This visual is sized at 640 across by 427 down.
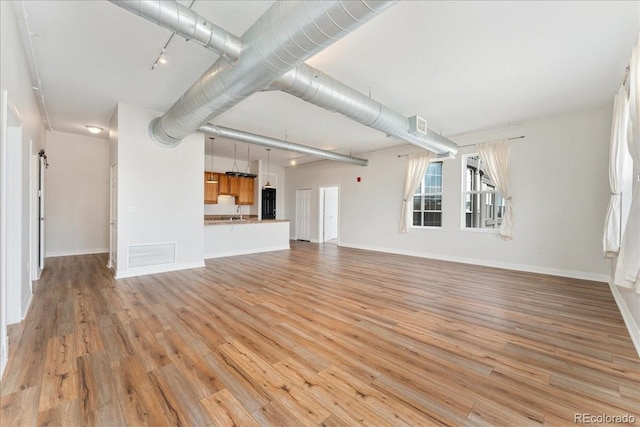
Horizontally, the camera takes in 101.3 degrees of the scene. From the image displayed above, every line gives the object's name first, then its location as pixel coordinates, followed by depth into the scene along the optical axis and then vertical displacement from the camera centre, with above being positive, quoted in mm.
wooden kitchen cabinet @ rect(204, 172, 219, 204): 8750 +592
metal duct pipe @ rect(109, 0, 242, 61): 1782 +1375
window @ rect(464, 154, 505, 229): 5914 +313
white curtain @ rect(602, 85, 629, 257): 3402 +541
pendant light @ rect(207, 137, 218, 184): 8606 +1021
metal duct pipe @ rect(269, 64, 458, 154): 2822 +1377
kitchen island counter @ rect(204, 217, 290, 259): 6418 -740
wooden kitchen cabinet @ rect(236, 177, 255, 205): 9484 +665
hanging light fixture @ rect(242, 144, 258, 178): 9089 +1672
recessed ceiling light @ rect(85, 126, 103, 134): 5852 +1788
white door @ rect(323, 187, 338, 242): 10039 -59
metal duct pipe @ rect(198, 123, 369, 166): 4955 +1514
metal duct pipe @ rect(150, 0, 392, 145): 1716 +1281
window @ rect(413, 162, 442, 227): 6680 +313
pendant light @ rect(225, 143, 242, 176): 7445 +1735
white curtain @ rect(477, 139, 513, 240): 5359 +823
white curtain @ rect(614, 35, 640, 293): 2238 -63
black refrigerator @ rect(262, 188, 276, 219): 10045 +264
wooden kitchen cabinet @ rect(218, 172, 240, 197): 9086 +855
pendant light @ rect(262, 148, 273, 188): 9788 +1613
